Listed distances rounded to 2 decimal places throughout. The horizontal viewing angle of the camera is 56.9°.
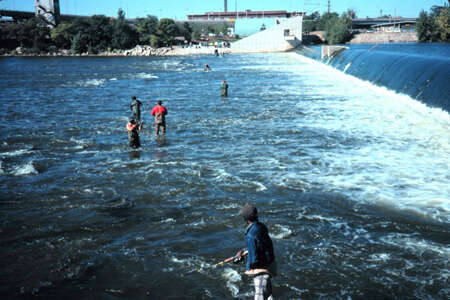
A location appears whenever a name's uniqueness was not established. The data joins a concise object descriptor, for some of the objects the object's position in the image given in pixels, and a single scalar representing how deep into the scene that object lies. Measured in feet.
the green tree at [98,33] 451.53
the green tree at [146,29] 489.26
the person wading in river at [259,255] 18.99
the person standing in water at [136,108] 68.19
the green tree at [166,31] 485.56
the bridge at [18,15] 529.86
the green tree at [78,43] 438.81
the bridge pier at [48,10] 491.31
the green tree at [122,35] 466.70
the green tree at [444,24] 274.16
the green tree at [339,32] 414.82
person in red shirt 62.44
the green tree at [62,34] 446.60
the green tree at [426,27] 289.33
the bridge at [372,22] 536.01
